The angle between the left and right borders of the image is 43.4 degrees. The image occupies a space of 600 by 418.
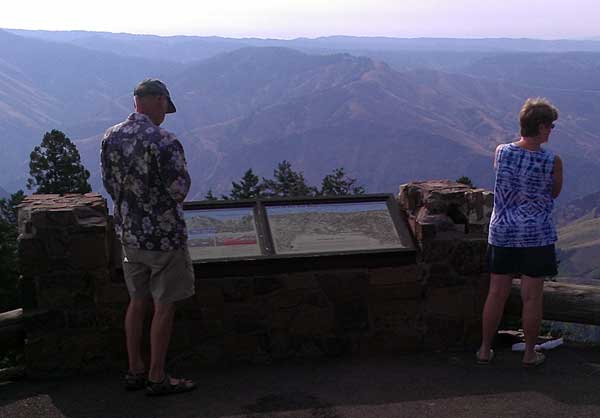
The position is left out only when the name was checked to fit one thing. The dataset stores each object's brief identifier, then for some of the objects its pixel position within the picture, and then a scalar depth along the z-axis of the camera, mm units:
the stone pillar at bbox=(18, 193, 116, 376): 4578
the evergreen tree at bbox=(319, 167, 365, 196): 36219
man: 3910
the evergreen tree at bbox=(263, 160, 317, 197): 37638
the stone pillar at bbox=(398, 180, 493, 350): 5070
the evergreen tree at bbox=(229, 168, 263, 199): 32562
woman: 4340
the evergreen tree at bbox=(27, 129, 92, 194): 28625
